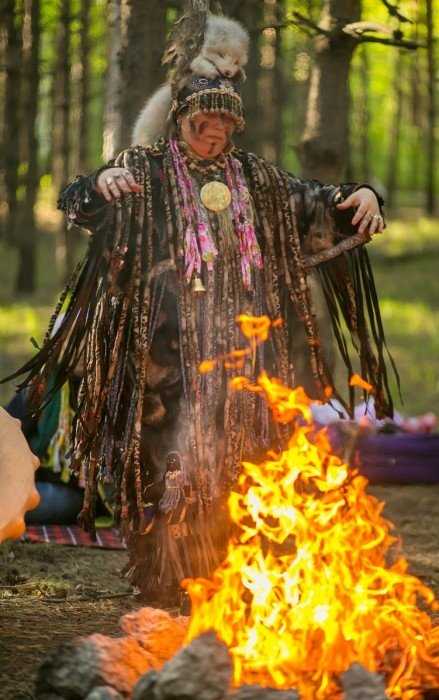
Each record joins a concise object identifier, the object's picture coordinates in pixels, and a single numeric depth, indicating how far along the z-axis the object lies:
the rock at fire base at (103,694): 7.21
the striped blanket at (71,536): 13.45
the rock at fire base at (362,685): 7.08
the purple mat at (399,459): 17.17
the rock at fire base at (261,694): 7.08
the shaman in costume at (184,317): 10.18
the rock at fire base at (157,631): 8.10
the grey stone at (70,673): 7.48
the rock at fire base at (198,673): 7.09
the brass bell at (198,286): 10.11
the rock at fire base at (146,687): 7.14
